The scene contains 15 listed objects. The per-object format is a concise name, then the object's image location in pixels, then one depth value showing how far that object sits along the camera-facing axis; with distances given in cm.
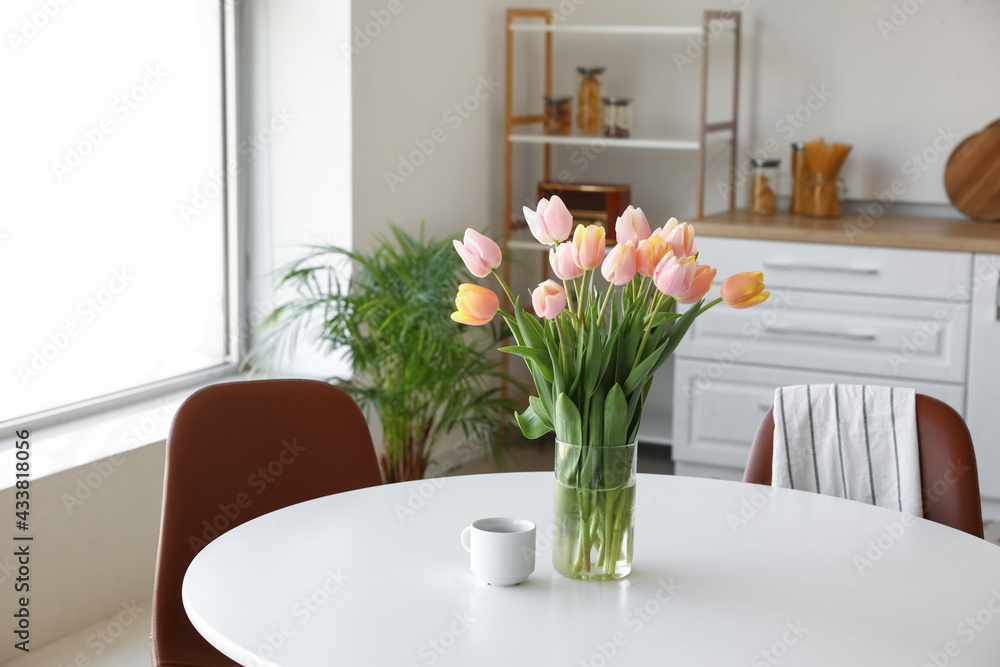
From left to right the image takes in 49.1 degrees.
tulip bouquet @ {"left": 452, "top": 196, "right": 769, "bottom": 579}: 126
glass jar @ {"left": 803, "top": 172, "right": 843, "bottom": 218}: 358
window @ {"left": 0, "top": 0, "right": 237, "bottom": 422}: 251
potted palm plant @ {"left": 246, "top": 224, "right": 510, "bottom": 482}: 273
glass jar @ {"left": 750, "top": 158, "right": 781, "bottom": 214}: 370
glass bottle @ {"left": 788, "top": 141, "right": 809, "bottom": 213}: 366
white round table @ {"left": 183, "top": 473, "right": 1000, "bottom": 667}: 115
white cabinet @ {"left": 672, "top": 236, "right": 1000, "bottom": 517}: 311
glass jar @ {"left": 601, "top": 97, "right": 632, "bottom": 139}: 369
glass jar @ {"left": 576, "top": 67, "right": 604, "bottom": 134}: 377
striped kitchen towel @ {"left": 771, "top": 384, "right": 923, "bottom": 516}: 186
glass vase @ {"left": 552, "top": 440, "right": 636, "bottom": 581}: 130
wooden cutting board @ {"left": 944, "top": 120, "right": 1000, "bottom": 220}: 343
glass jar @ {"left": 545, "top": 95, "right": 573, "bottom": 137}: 380
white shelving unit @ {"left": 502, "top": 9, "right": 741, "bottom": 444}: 349
